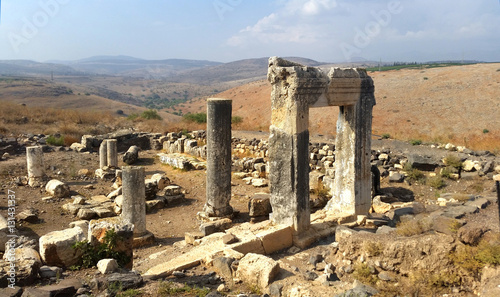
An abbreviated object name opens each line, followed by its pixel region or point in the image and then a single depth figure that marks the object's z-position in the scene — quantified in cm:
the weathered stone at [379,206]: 971
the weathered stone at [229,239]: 711
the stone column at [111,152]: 1530
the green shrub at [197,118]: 2669
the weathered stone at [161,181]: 1280
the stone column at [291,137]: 708
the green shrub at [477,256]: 510
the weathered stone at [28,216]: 1002
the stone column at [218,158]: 1030
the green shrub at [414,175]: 1206
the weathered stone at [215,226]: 899
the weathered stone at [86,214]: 1028
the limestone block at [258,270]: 563
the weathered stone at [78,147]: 1834
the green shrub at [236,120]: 2700
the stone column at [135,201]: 899
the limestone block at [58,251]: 590
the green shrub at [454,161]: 1205
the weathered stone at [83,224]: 853
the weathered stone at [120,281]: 481
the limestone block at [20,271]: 461
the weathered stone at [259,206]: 948
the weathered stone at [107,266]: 552
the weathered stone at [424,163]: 1250
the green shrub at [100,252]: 600
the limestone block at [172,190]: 1195
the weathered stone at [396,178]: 1209
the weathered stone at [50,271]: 516
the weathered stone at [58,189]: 1207
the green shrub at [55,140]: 1911
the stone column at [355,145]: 811
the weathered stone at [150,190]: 1150
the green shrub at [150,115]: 2909
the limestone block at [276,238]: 718
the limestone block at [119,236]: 634
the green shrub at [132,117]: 2677
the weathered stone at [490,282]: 453
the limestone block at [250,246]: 690
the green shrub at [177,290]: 480
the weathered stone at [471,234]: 550
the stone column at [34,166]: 1334
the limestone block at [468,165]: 1202
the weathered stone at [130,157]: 1698
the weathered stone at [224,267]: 608
